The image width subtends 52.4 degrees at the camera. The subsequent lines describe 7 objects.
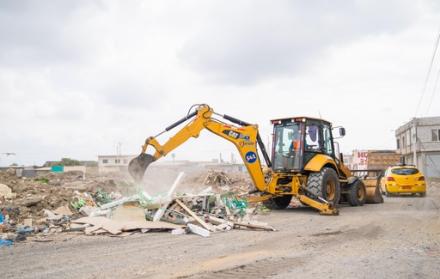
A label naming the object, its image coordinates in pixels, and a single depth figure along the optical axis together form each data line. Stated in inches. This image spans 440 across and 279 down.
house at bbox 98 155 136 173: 3591.0
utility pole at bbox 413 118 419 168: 1723.9
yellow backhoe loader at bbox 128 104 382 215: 521.0
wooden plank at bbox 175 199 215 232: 397.7
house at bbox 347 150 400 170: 1654.8
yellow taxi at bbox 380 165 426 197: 841.5
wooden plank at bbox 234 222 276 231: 398.3
